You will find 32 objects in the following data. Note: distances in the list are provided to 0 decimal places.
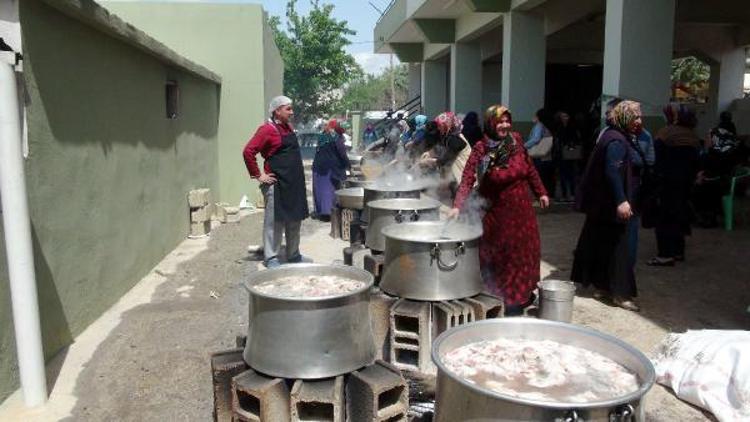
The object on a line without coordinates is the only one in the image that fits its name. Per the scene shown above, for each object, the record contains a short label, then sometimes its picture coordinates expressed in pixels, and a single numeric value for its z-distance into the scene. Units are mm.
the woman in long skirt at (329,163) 9977
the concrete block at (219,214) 10297
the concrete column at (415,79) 24581
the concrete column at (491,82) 19531
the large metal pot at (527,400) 1742
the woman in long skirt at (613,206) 4770
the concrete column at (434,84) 21516
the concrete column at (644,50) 7133
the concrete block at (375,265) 4969
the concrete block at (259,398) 2711
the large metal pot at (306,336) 2752
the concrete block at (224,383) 2949
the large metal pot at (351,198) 8039
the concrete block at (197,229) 8812
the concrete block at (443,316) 3699
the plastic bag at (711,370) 3230
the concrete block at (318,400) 2705
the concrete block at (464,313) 3729
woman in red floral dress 4352
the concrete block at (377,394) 2758
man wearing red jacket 5977
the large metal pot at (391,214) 5152
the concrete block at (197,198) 8688
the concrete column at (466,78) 15672
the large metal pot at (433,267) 3752
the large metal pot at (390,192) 6668
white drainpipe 3305
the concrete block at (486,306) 3791
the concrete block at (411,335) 3797
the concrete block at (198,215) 8836
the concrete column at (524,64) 11391
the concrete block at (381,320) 3941
